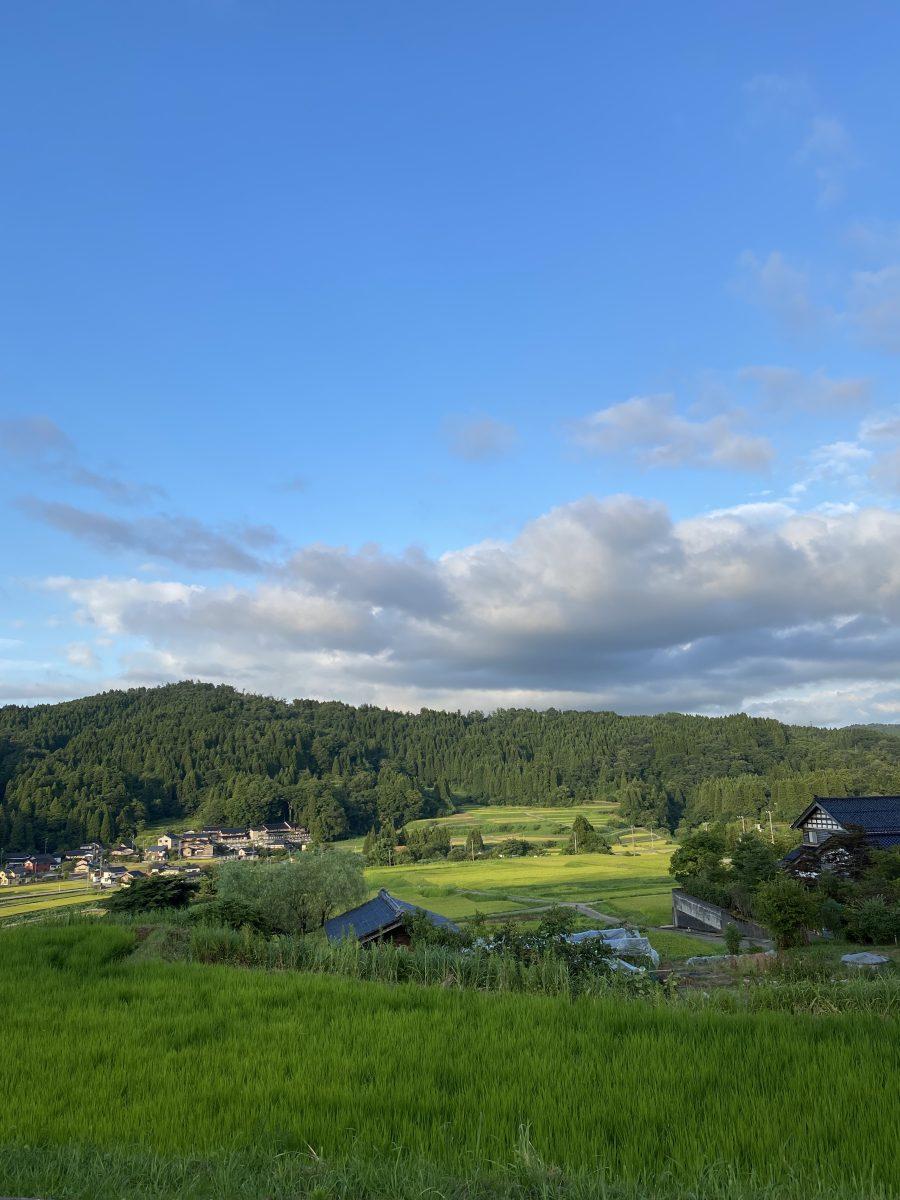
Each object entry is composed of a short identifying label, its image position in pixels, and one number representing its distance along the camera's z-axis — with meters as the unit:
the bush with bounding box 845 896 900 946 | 24.94
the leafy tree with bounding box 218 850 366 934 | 33.34
